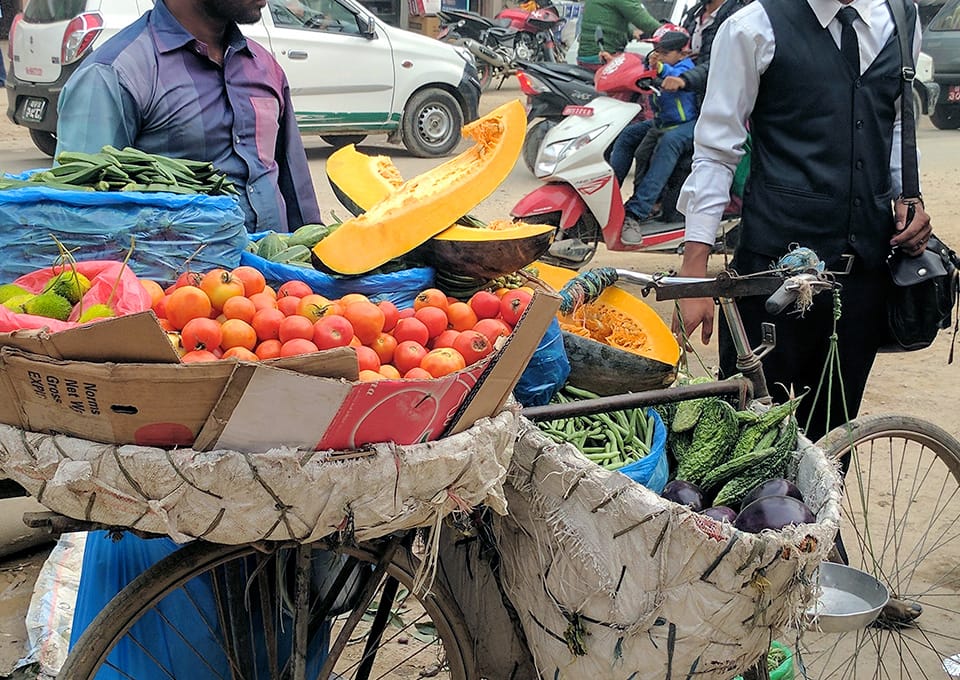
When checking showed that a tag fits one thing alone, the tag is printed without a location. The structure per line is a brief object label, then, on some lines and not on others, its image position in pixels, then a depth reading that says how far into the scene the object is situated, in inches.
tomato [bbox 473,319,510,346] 79.4
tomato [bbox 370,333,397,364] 73.6
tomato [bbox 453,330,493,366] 75.0
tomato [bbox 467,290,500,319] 83.4
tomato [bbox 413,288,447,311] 80.1
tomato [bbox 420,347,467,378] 70.6
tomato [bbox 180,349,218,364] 67.0
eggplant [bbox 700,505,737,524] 81.4
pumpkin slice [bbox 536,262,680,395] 93.4
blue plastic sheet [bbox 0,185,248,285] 76.7
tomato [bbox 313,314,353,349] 69.9
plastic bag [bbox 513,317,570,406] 87.0
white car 354.3
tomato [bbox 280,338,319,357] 67.8
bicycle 74.3
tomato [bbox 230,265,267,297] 76.1
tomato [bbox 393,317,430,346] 74.8
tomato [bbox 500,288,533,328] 82.7
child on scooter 271.7
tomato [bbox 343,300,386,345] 72.5
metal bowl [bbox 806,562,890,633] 87.5
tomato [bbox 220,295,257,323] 71.6
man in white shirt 114.0
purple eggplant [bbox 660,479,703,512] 86.2
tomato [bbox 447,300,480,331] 79.9
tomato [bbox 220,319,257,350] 69.6
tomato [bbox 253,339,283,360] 69.2
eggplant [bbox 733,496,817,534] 78.1
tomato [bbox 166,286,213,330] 70.9
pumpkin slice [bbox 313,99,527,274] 82.6
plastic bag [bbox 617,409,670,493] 85.7
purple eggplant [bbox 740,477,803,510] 83.7
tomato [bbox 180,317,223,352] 68.7
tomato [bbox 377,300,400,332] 75.5
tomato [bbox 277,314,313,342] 70.3
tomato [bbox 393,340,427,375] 72.7
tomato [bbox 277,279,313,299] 77.9
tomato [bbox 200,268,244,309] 72.7
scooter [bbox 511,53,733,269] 259.0
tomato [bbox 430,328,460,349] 75.9
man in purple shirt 102.3
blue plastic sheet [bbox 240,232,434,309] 82.6
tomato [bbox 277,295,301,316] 74.6
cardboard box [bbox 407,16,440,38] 759.2
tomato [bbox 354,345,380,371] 70.1
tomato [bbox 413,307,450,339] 77.1
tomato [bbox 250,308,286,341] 71.1
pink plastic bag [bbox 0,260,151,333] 61.9
